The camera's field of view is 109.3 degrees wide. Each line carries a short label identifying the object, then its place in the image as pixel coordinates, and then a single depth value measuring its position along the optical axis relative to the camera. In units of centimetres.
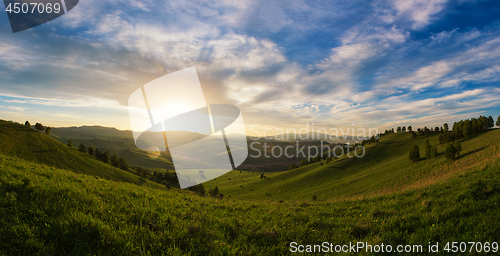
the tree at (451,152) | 4950
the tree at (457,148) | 5005
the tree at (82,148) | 6270
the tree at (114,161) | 6625
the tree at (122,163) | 6790
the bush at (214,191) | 6501
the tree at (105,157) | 6488
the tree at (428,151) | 6115
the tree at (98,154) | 6593
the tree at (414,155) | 6105
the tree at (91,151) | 6369
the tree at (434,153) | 6030
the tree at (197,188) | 5395
